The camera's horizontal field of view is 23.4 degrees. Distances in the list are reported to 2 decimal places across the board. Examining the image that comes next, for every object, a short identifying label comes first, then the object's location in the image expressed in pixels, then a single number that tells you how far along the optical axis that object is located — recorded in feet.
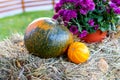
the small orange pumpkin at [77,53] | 5.39
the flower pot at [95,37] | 6.15
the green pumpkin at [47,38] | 5.36
